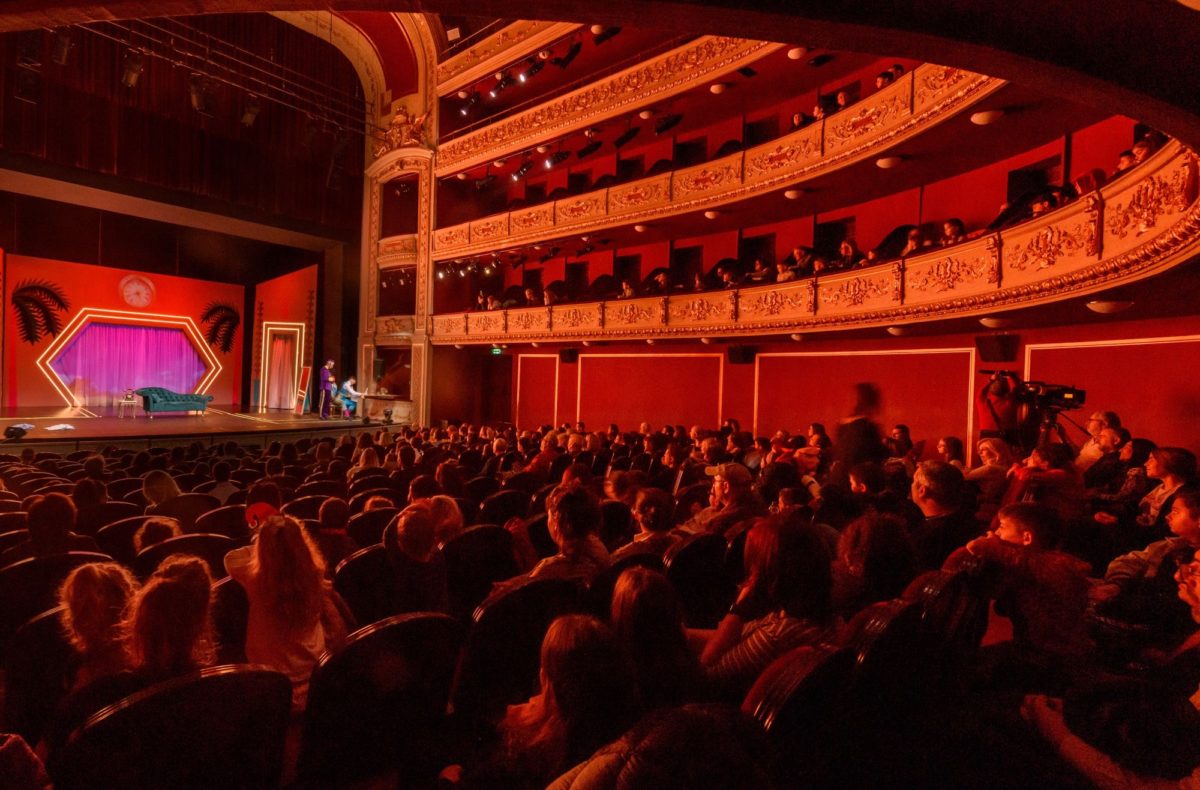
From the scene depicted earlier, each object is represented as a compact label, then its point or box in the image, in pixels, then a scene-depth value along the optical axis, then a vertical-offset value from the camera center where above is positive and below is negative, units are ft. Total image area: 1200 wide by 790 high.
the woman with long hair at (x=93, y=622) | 6.80 -2.53
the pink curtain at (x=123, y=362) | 62.80 +1.21
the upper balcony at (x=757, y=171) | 28.20 +13.00
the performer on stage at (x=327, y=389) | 64.28 -0.78
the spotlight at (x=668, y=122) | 47.47 +19.07
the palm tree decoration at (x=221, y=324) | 71.97 +5.72
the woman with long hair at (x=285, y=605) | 7.78 -2.64
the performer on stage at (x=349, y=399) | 64.23 -1.67
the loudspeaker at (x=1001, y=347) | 31.89 +2.61
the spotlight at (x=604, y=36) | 46.76 +24.72
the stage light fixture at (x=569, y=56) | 49.37 +24.63
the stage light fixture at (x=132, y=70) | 42.50 +19.27
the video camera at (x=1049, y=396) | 21.21 +0.26
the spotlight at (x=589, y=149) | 54.24 +19.38
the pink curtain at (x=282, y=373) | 72.02 +0.70
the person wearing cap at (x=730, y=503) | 12.63 -2.16
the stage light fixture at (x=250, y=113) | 48.67 +19.30
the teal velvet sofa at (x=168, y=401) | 61.26 -2.32
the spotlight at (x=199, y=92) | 44.80 +19.19
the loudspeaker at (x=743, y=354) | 45.88 +2.73
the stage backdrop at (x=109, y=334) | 58.08 +3.85
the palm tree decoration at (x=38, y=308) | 57.67 +5.50
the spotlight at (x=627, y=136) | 50.70 +19.09
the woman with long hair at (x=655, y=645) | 5.85 -2.21
